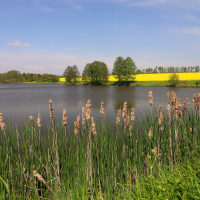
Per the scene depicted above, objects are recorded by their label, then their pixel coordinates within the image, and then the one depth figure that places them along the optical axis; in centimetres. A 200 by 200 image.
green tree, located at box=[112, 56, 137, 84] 6397
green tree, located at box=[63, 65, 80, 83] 8606
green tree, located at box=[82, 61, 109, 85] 6919
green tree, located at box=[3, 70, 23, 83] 11494
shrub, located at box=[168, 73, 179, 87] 4825
